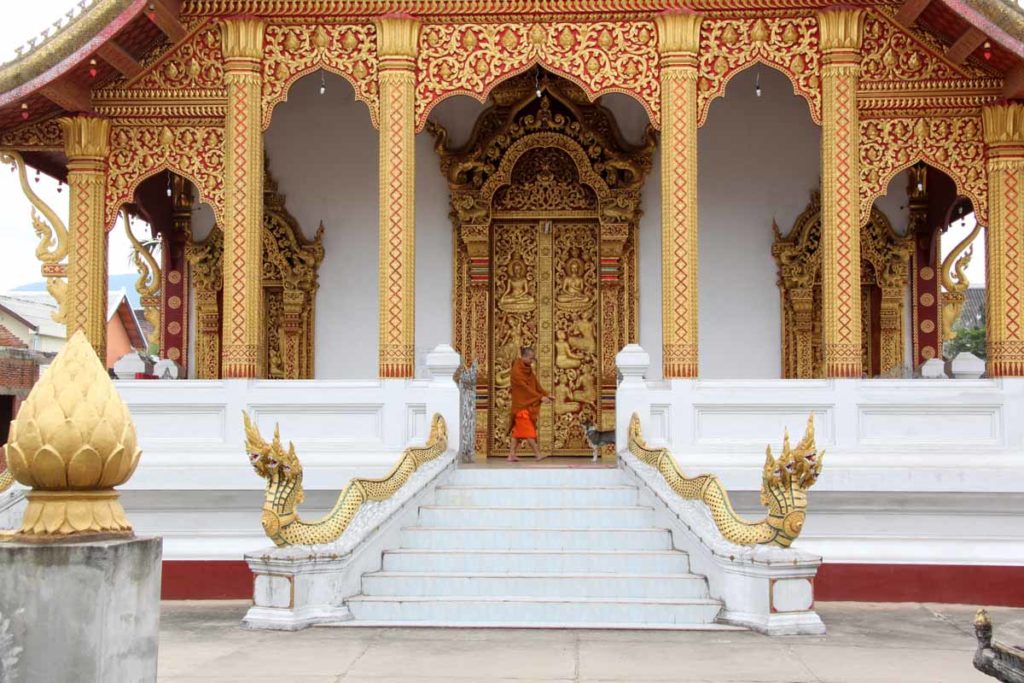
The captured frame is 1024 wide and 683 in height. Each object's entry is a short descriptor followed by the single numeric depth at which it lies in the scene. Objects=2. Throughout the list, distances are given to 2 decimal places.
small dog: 11.73
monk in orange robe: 11.35
